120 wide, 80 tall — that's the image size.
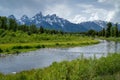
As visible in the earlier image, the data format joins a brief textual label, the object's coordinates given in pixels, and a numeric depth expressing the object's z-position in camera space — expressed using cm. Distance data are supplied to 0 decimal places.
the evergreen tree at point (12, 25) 13851
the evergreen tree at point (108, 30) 17805
